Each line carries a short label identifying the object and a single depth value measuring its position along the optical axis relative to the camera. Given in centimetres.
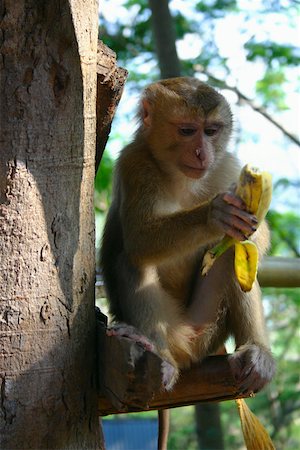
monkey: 339
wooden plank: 256
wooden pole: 438
